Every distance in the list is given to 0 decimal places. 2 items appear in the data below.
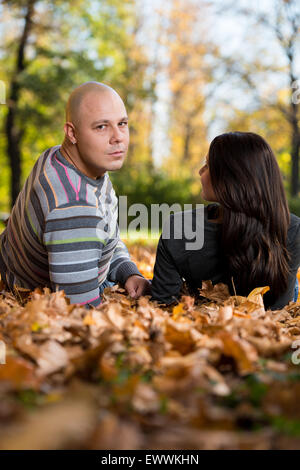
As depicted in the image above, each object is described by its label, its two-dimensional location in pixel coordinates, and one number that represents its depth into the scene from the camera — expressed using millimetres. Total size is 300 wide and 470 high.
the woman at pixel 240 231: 2381
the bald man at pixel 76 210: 2268
